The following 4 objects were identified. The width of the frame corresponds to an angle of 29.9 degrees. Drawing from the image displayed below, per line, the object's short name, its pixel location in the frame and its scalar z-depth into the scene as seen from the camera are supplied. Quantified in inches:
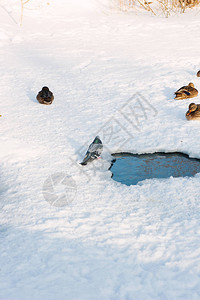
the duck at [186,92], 318.3
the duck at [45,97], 333.7
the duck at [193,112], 285.4
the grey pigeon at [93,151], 245.4
